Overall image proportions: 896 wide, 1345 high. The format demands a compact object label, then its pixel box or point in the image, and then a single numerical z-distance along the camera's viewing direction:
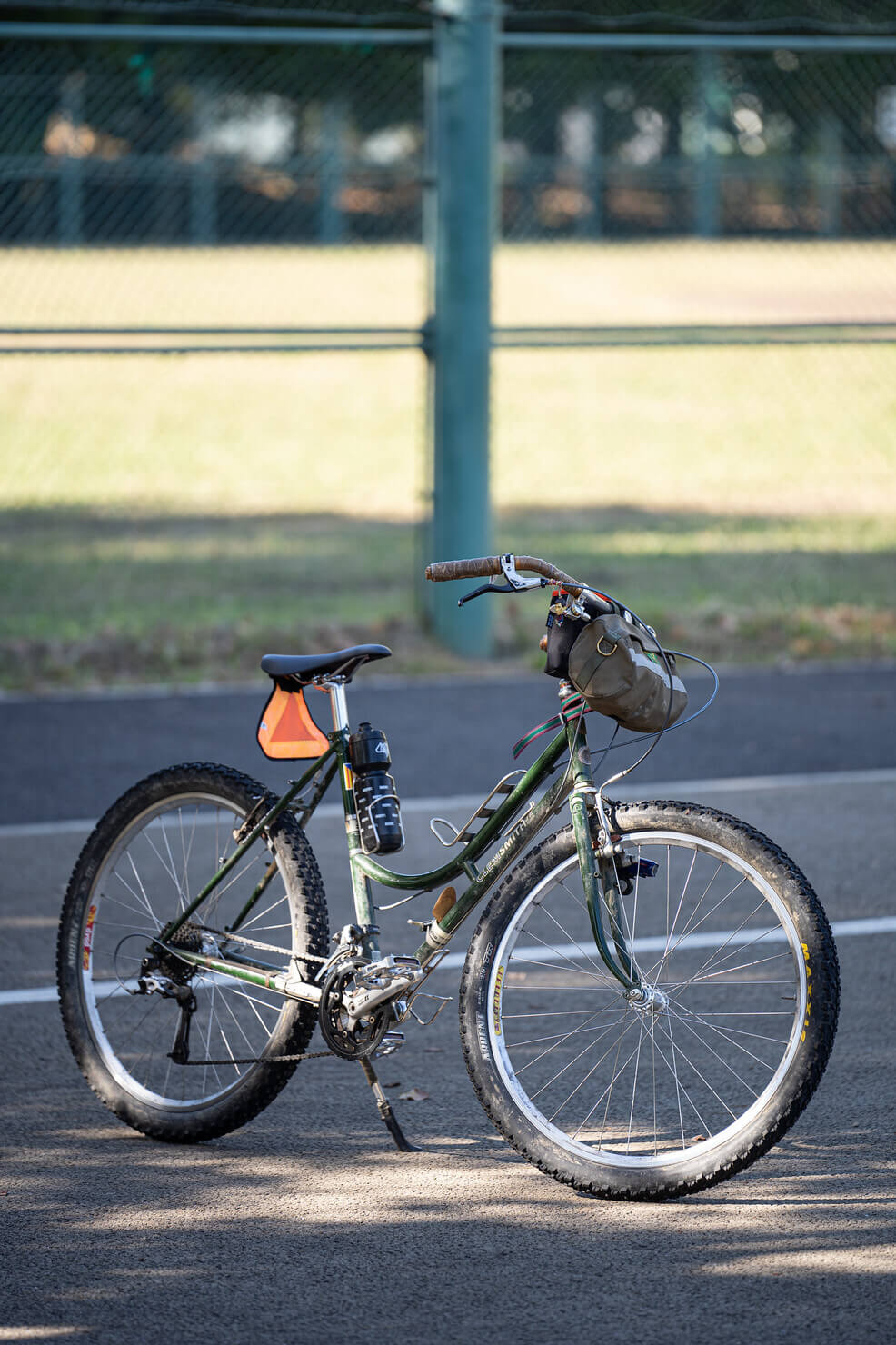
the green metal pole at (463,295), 18.16
